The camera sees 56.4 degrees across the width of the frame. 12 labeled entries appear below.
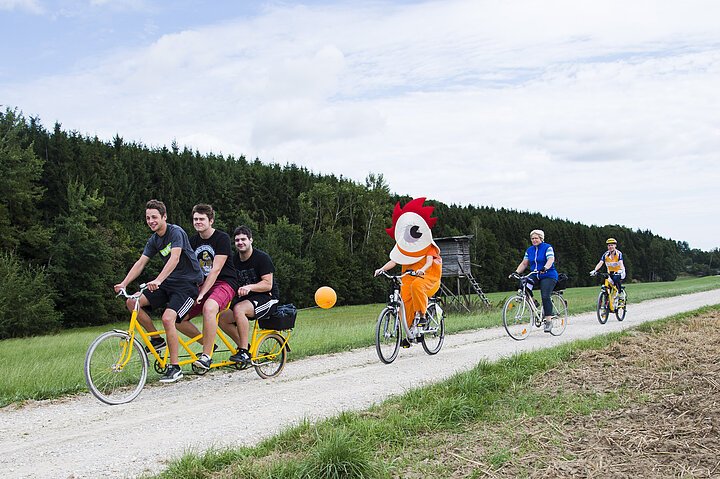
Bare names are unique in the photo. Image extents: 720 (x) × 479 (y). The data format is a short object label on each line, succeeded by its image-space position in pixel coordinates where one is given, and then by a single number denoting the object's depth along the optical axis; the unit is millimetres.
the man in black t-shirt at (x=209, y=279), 8414
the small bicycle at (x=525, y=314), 13508
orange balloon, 13195
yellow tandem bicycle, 7488
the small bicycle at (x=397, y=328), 10344
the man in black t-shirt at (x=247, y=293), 8820
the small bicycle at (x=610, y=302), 17031
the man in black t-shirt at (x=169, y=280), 8141
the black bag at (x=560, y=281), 14648
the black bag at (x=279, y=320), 9234
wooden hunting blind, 37125
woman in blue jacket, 14133
